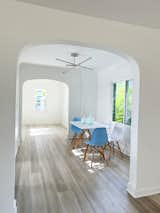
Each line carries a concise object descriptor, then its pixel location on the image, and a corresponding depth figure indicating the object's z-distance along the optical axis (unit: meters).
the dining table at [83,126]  4.21
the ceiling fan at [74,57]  4.05
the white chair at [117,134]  4.33
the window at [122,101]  4.65
